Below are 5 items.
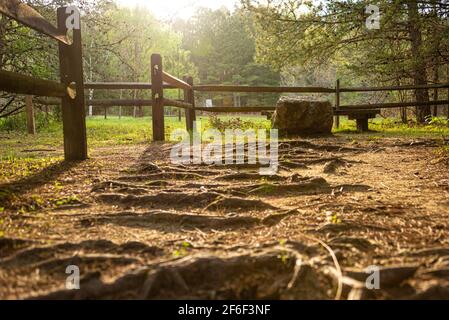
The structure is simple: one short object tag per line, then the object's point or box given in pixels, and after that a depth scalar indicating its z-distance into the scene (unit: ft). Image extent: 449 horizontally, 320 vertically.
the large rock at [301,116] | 28.09
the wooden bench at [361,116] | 31.58
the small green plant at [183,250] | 6.13
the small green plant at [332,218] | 7.64
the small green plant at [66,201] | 9.29
